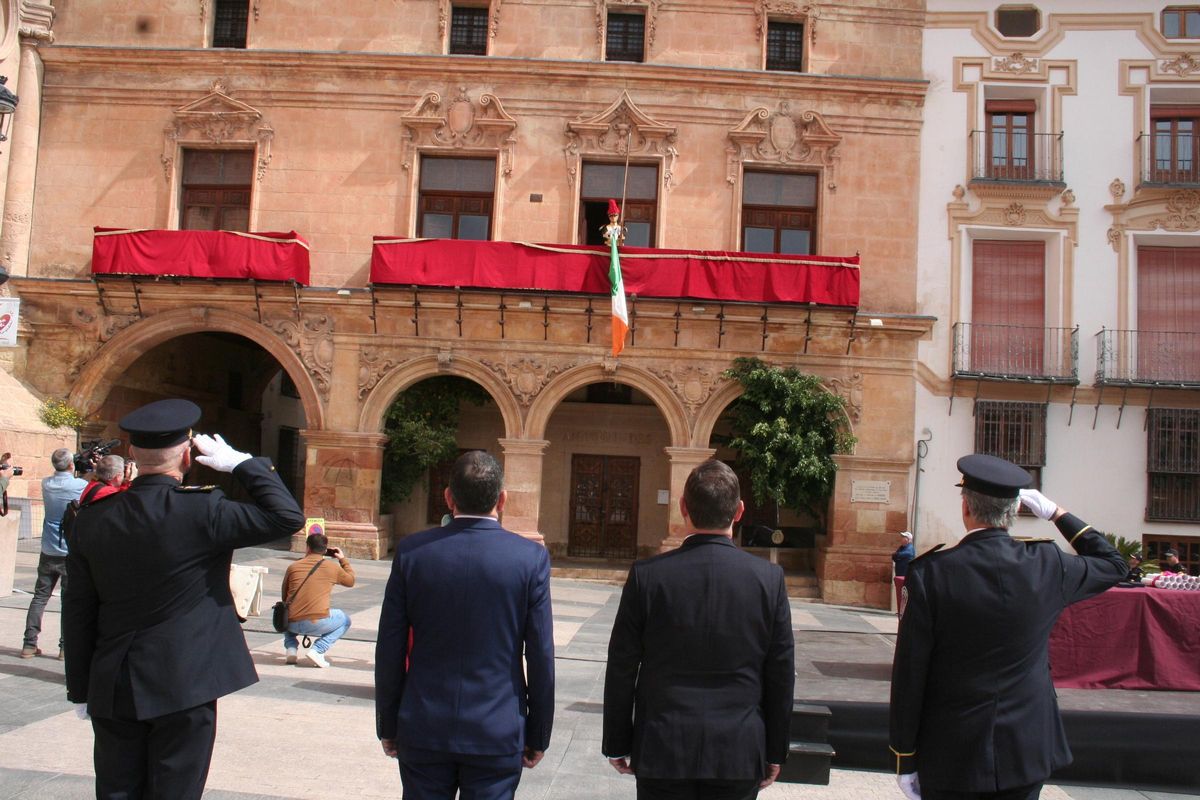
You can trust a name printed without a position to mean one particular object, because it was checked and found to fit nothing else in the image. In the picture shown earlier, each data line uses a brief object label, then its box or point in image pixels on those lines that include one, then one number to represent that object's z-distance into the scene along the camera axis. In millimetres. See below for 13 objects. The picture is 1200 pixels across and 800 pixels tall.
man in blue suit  3328
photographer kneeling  8492
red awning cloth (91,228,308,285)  18297
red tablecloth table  7934
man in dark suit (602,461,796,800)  3287
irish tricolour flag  17109
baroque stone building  18453
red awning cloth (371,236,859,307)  17953
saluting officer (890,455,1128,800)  3428
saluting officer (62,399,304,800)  3426
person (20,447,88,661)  8258
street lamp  8609
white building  18203
